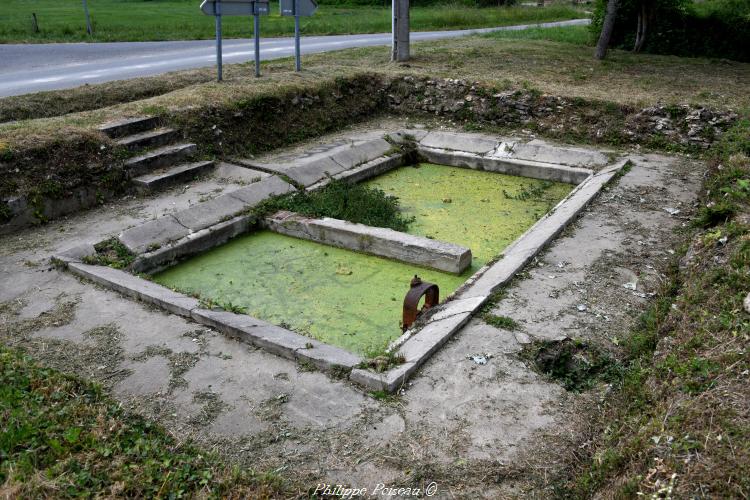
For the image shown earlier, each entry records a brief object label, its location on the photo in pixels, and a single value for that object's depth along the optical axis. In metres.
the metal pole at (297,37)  10.91
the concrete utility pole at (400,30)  12.77
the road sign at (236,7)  9.25
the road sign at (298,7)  10.89
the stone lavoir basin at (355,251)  4.79
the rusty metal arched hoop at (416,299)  4.82
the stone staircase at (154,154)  7.43
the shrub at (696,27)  14.73
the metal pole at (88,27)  17.00
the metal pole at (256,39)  10.02
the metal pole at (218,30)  9.38
